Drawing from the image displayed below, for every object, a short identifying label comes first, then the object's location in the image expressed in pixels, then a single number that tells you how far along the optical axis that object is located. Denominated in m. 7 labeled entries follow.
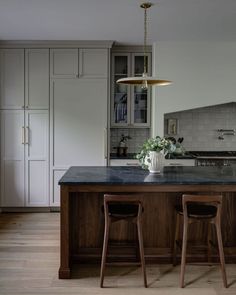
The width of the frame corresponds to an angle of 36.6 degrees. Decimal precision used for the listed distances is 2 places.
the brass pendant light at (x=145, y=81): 3.39
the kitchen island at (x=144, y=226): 3.40
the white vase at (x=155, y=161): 3.47
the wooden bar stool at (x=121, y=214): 2.96
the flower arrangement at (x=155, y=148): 3.48
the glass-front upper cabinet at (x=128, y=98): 5.60
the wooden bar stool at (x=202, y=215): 2.96
